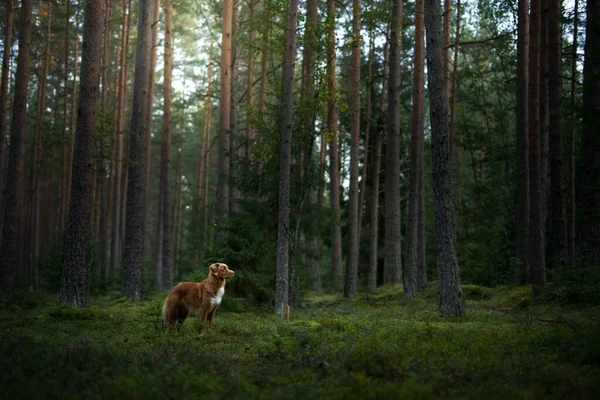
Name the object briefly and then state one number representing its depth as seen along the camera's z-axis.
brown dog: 11.58
